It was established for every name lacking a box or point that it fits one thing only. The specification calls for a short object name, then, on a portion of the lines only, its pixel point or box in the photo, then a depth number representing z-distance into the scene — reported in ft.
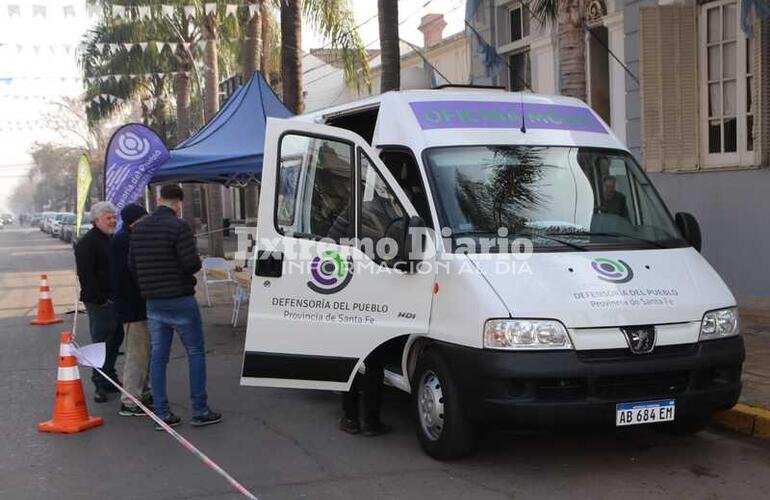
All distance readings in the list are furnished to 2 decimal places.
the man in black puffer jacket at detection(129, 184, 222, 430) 19.15
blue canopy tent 32.55
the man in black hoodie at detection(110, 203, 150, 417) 21.47
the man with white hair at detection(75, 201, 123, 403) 23.12
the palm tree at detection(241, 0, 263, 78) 58.29
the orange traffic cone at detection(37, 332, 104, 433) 20.04
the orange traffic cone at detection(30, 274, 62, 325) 39.29
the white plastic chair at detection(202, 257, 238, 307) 38.24
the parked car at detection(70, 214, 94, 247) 99.13
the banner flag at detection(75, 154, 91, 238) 40.60
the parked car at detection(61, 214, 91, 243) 121.37
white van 15.10
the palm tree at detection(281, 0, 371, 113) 45.55
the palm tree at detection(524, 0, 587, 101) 28.14
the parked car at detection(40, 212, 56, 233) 168.32
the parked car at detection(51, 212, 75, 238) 140.60
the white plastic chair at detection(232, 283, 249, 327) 35.14
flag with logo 31.42
